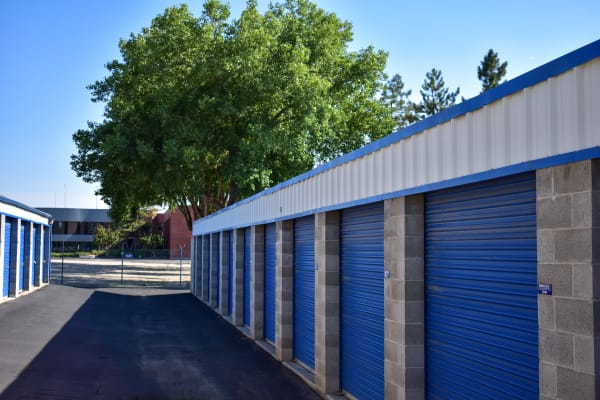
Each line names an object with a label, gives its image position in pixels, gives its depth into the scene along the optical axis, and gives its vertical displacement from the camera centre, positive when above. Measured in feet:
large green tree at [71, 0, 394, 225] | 114.11 +25.11
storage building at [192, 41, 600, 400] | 18.29 -0.69
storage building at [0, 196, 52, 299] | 86.12 -2.01
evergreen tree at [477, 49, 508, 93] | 200.85 +52.89
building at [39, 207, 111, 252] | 331.36 +5.59
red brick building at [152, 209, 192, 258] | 302.04 +0.68
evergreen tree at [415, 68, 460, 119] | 224.74 +50.40
